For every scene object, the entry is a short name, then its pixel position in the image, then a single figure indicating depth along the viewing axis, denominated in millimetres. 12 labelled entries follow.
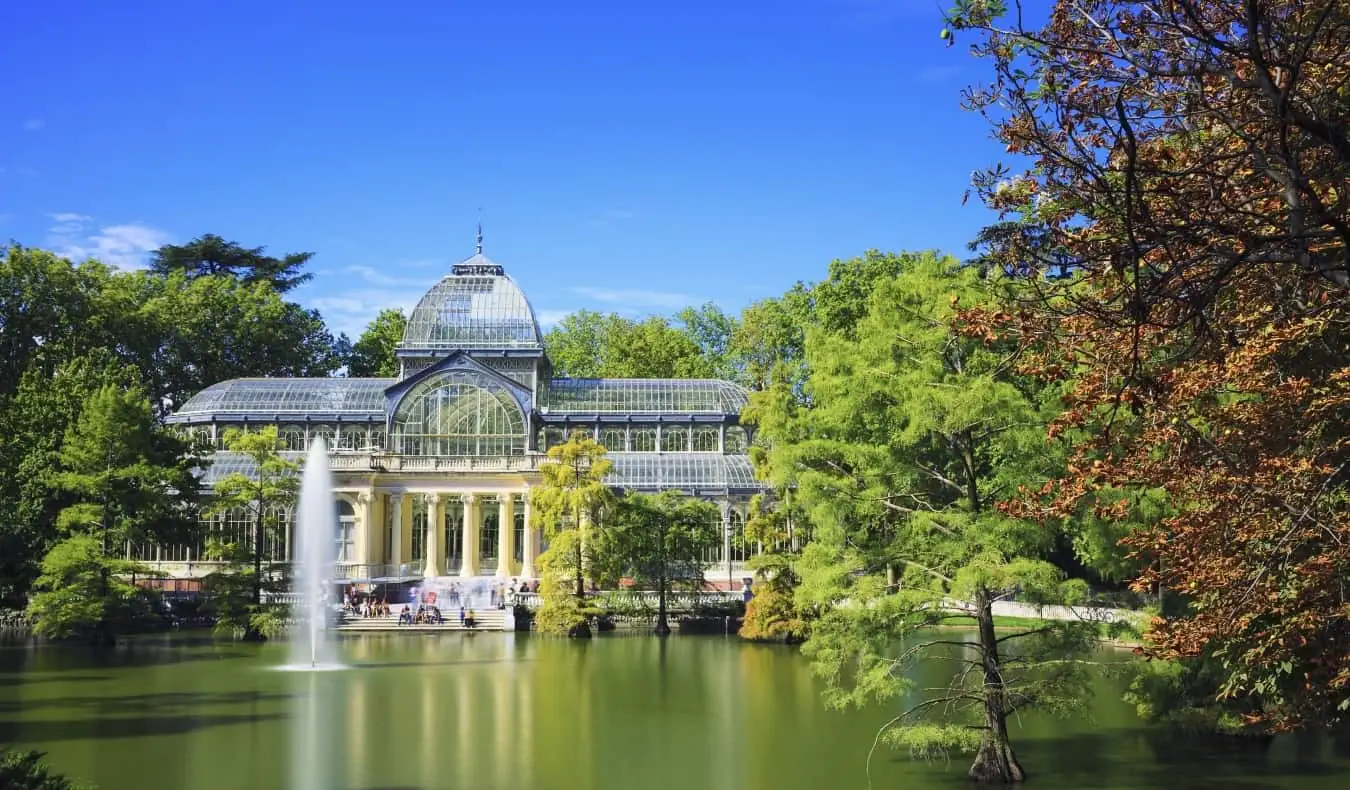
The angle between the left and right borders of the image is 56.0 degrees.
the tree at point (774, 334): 70312
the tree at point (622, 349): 80500
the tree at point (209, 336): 72438
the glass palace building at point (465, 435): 58562
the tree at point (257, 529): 43781
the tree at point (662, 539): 48312
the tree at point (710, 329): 87188
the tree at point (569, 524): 45281
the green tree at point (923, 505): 19938
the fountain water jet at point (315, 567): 39472
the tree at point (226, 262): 84250
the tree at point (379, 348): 83000
